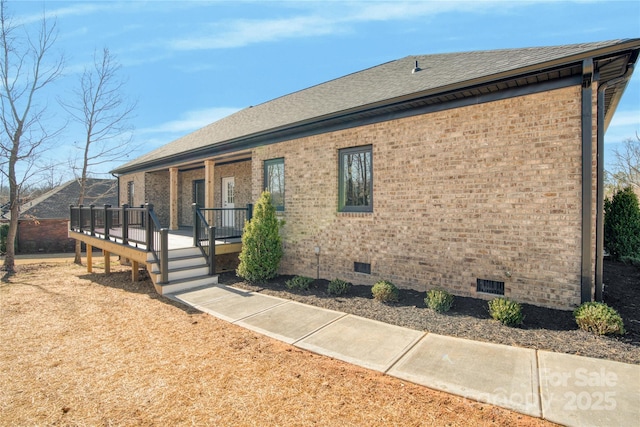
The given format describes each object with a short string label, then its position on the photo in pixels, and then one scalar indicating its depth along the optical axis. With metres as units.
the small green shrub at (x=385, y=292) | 5.81
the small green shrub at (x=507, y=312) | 4.55
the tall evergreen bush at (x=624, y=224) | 8.67
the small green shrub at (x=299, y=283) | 7.02
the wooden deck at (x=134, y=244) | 7.87
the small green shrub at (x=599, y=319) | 4.06
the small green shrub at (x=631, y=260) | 7.79
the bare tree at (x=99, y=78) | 14.88
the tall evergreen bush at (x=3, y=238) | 16.19
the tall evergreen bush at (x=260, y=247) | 7.70
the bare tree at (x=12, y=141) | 12.12
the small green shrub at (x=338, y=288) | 6.54
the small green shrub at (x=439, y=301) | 5.20
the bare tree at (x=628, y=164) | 21.00
